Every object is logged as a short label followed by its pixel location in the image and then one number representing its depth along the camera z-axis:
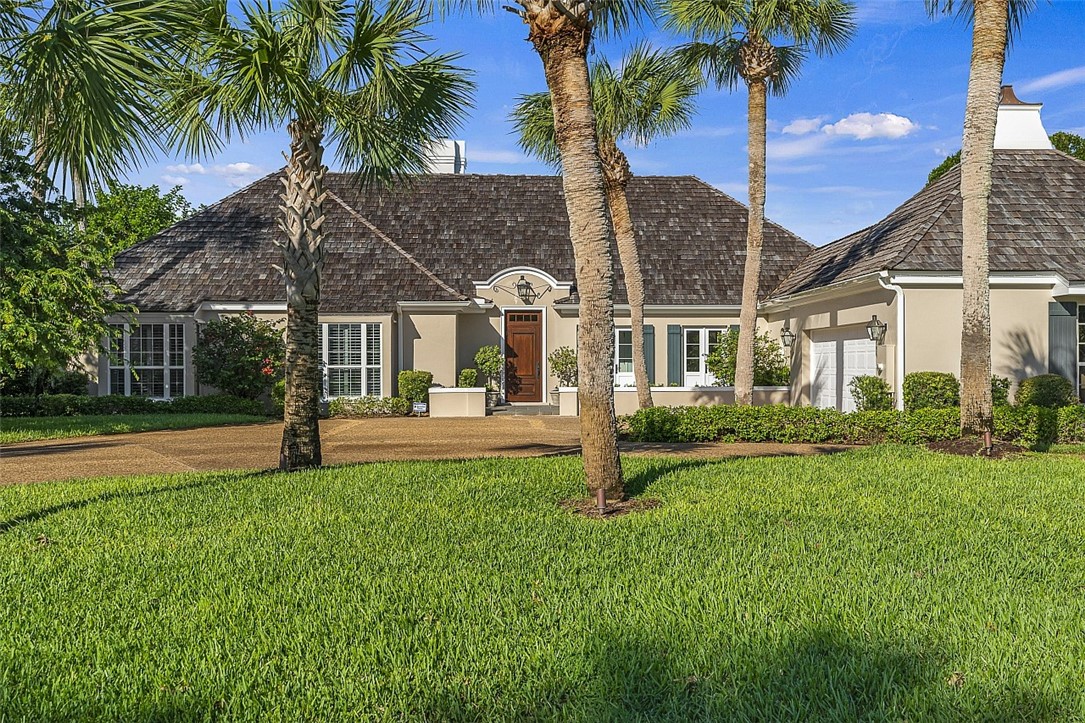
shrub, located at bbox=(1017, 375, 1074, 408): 14.41
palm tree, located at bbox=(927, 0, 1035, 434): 11.01
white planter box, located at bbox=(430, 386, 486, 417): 19.67
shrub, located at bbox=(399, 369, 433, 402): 20.00
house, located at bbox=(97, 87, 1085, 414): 15.29
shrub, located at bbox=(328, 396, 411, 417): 19.77
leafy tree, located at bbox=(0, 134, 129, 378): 14.41
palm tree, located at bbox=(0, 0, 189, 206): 5.68
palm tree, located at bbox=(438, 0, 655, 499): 7.54
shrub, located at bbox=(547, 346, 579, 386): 21.25
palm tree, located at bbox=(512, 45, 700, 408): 15.32
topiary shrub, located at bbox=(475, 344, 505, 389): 21.42
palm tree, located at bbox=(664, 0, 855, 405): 14.12
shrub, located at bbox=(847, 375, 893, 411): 15.16
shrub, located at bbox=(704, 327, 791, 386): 19.80
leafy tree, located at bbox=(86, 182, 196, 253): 38.72
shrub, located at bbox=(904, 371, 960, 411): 14.42
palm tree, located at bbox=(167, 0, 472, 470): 8.65
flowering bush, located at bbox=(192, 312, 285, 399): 19.45
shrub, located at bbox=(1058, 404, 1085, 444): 13.00
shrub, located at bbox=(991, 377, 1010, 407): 14.59
